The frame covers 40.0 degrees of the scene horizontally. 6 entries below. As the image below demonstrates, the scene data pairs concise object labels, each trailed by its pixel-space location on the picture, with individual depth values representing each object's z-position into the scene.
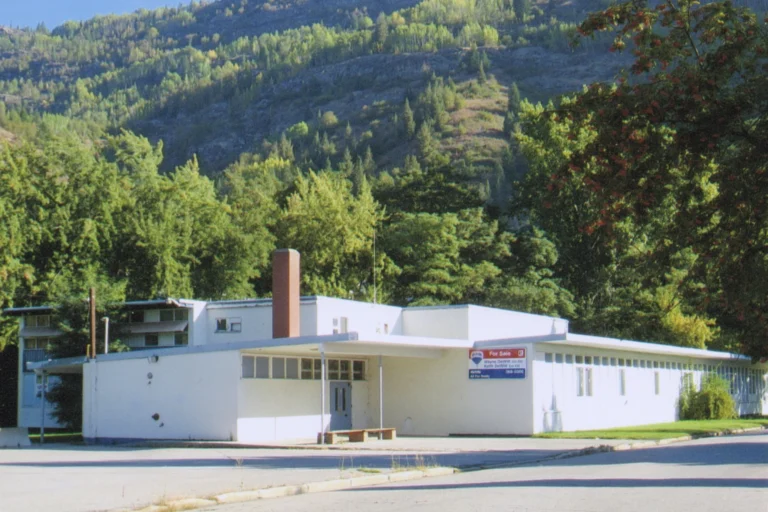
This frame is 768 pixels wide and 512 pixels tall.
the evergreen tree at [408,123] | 176.25
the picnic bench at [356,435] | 32.19
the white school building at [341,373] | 33.06
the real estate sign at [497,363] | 36.69
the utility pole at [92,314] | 38.80
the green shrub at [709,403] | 48.84
